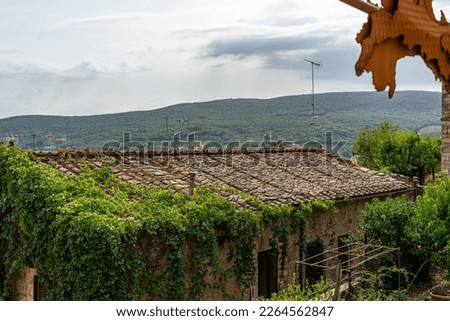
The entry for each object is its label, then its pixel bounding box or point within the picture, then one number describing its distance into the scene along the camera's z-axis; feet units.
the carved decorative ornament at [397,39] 6.04
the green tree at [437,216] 39.43
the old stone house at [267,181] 36.65
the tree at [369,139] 153.19
